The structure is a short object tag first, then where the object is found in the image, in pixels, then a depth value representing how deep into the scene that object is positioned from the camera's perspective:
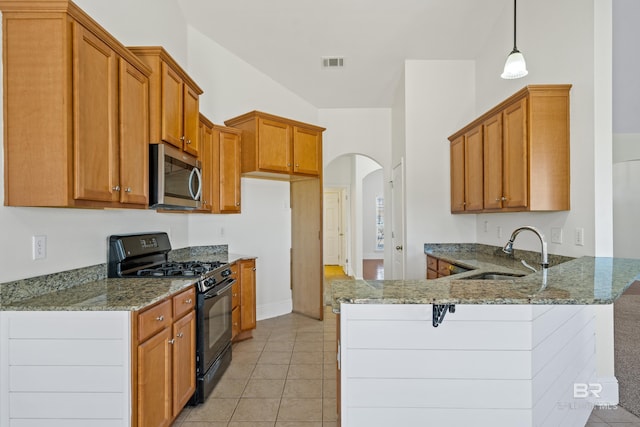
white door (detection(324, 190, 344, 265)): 9.05
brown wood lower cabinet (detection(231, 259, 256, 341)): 3.52
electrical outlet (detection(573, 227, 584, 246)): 2.44
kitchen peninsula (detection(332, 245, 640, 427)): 1.34
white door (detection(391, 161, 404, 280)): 4.58
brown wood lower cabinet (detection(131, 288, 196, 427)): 1.67
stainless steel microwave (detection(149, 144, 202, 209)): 2.26
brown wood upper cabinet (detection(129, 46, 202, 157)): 2.28
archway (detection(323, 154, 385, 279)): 7.28
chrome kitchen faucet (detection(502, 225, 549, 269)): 2.17
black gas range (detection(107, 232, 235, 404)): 2.40
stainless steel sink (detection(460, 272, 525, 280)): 2.51
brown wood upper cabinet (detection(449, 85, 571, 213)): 2.57
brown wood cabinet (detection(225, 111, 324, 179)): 3.90
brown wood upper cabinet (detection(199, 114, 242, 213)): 3.52
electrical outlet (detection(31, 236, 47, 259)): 1.78
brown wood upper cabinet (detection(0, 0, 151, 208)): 1.57
